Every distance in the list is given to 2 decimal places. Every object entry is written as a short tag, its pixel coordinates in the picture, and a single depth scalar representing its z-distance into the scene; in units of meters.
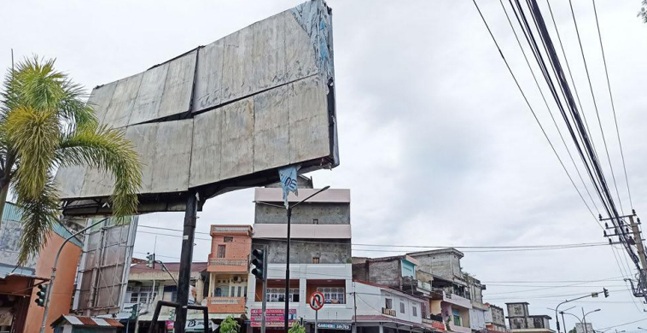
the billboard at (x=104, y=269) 21.81
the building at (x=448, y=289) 45.51
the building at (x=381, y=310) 34.22
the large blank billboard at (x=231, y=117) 11.98
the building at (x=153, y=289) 35.41
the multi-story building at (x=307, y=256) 34.53
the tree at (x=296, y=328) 27.29
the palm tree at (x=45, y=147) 7.75
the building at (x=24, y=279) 15.32
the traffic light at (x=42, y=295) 15.48
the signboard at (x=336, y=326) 33.91
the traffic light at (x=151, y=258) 27.38
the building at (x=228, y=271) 33.72
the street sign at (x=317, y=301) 12.88
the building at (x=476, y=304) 51.94
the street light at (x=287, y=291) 13.02
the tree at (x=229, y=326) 29.09
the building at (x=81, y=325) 18.84
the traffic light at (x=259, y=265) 11.26
